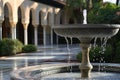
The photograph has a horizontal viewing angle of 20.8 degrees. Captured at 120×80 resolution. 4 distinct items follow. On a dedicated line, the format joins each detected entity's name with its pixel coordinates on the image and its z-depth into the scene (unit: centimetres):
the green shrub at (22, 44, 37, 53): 2658
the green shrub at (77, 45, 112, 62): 1612
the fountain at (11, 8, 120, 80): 781
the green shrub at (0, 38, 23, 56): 2330
